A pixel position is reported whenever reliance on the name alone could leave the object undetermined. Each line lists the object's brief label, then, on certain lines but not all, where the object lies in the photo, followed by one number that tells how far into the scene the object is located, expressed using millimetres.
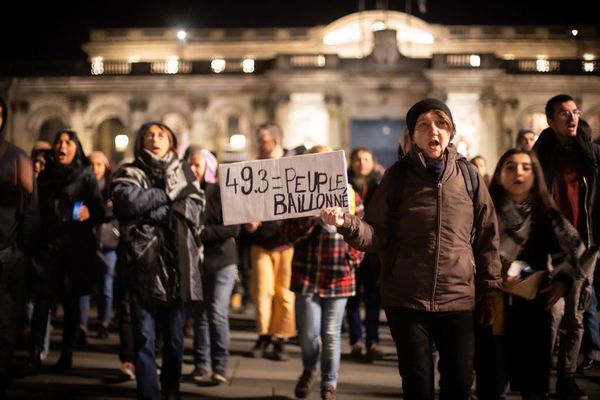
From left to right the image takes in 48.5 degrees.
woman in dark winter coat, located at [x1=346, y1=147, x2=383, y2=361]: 7688
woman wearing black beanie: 3895
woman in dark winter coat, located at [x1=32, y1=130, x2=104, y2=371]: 6781
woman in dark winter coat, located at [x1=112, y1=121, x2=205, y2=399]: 5113
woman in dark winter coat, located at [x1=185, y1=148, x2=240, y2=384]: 6477
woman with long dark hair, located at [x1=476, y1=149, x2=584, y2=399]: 4391
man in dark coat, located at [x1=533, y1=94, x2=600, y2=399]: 5781
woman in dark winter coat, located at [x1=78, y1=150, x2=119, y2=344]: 8742
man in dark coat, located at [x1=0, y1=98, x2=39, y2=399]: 4527
